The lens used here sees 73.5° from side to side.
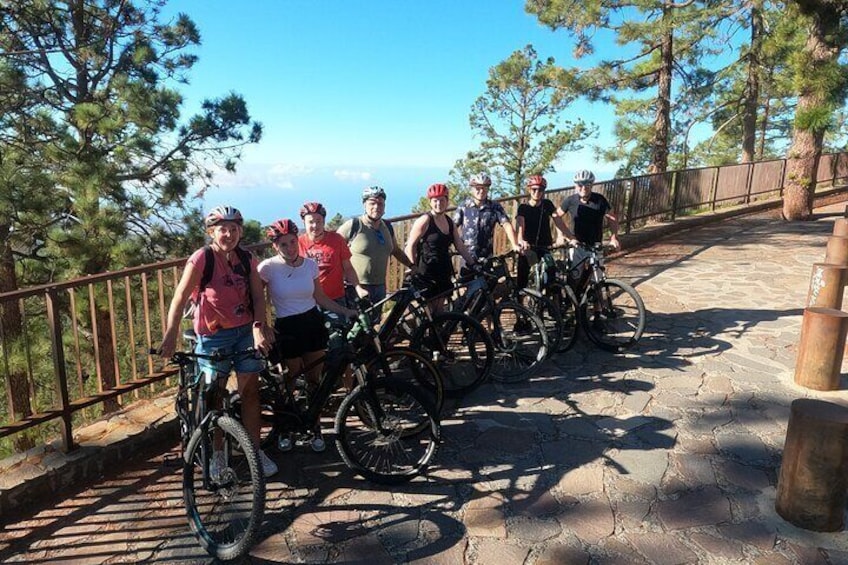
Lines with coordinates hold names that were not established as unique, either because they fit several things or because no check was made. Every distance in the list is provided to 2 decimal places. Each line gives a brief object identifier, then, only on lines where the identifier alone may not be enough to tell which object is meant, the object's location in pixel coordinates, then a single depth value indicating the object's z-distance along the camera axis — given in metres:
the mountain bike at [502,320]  5.38
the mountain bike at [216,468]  3.01
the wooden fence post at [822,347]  4.89
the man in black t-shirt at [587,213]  6.19
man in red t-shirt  4.34
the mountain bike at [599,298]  6.01
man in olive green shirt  4.79
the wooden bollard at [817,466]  3.15
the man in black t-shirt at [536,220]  6.07
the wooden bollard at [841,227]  7.62
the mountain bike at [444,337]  4.69
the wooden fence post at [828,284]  5.95
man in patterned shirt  5.71
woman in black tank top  5.20
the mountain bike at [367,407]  3.70
